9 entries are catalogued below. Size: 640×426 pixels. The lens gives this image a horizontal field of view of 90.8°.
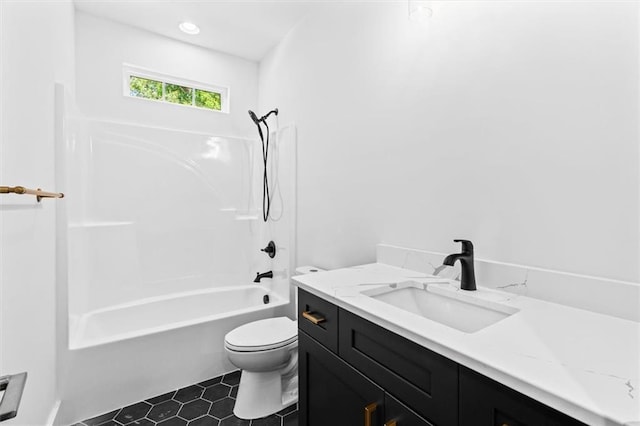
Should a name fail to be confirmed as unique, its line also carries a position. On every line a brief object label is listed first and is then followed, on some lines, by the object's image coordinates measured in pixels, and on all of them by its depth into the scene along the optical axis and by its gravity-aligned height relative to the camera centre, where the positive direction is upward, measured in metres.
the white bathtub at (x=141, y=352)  1.86 -0.94
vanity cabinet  0.64 -0.46
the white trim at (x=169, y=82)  2.59 +1.13
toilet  1.79 -0.92
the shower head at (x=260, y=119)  2.71 +0.81
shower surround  1.95 -0.37
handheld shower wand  2.87 +0.23
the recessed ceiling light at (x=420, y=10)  1.41 +0.90
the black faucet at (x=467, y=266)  1.17 -0.21
